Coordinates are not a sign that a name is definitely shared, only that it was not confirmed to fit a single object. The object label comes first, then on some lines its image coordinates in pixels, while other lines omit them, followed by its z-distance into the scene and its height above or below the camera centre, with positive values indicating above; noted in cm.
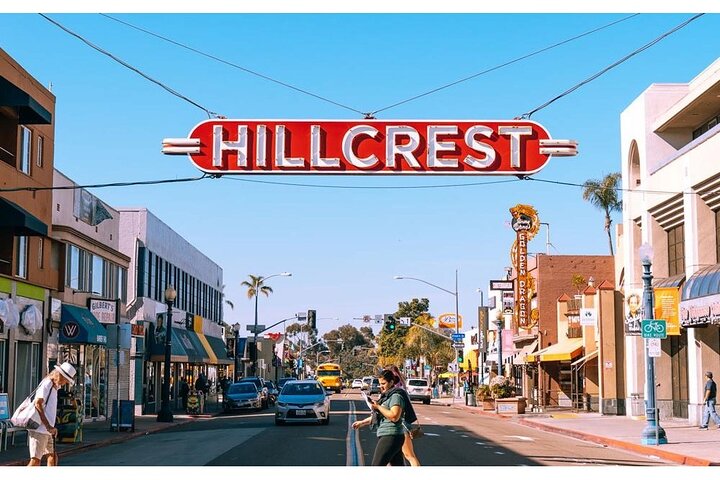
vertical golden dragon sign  6100 +505
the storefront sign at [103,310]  3747 +127
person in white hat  1443 -100
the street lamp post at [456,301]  7106 +298
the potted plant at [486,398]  5062 -289
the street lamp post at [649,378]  2462 -96
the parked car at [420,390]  6575 -317
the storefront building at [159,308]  4775 +186
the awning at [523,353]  6054 -71
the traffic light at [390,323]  6593 +127
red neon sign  2061 +399
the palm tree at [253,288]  12310 +690
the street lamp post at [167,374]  3806 -124
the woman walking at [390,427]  1312 -113
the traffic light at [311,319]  6762 +159
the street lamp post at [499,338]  5491 +17
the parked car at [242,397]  4809 -268
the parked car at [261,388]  5237 -248
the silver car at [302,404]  3294 -206
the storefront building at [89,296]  3422 +175
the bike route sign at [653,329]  2523 +31
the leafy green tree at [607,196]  8094 +1186
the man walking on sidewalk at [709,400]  2883 -171
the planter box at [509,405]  4569 -293
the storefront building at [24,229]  2811 +327
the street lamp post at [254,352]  7074 -68
